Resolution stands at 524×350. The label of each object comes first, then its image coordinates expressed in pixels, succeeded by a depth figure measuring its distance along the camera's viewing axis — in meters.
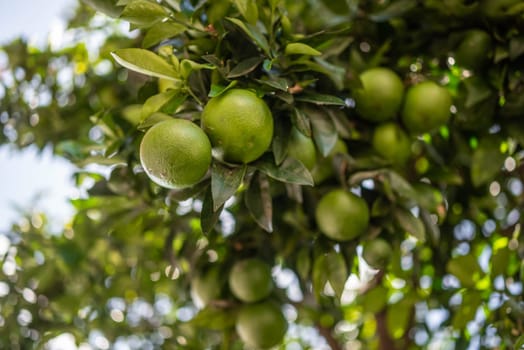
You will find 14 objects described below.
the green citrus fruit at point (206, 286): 1.48
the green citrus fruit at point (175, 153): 0.85
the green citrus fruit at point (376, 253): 1.22
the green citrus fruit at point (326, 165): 1.23
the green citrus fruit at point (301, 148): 1.06
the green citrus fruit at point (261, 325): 1.43
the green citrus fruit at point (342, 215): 1.18
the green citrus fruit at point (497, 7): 1.22
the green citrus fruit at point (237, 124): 0.89
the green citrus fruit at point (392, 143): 1.25
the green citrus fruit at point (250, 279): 1.41
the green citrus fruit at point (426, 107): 1.24
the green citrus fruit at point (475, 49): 1.26
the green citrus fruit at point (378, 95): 1.22
